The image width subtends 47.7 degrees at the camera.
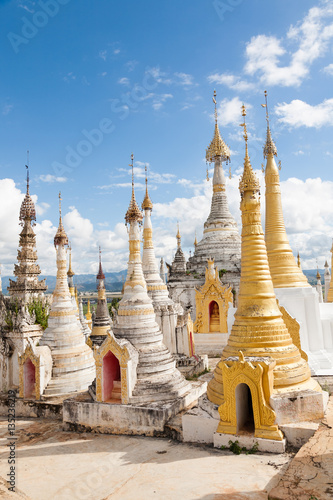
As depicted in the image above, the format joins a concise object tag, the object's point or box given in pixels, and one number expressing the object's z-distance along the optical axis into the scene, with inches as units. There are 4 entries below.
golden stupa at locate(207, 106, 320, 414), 422.0
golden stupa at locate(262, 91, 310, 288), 680.4
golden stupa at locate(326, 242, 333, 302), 898.7
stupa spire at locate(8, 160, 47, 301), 941.2
